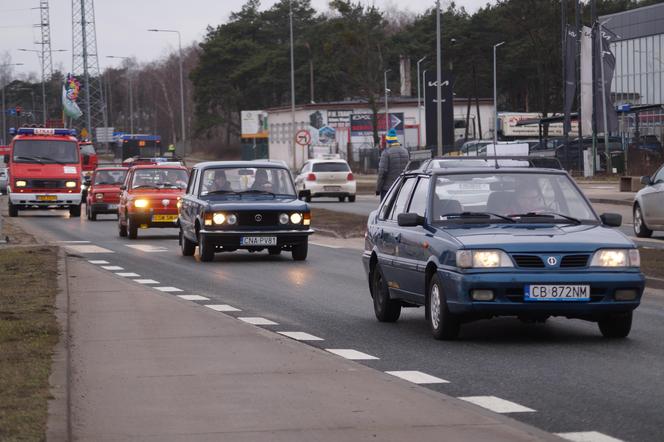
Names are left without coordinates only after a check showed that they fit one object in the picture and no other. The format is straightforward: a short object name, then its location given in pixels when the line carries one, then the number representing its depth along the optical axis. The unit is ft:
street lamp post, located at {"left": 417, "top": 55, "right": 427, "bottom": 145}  389.07
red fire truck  169.68
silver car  94.58
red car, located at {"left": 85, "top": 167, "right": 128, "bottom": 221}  156.97
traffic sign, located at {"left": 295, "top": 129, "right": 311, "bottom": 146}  224.33
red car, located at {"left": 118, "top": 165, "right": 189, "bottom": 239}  110.42
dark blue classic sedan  82.02
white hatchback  185.26
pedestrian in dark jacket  88.43
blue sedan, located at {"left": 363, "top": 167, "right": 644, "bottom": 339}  41.06
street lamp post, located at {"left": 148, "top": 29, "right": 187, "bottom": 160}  281.74
